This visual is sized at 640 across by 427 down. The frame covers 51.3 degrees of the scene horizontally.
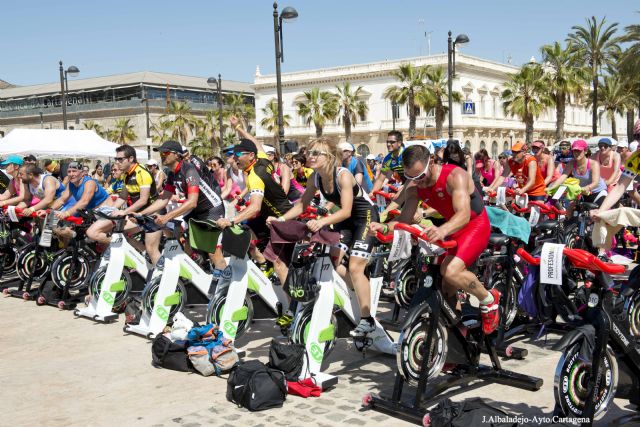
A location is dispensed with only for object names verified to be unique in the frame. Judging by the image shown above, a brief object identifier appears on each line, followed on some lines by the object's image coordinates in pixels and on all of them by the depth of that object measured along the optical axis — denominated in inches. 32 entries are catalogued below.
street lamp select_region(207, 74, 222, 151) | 1314.0
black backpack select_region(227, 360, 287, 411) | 218.5
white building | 2603.3
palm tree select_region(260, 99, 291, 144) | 2903.5
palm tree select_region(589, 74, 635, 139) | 2322.8
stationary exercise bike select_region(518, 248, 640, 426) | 172.9
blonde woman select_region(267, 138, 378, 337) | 247.6
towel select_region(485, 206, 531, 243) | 247.3
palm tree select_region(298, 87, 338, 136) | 2667.3
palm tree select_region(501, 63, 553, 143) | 2090.3
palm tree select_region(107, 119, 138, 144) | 3196.4
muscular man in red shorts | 200.5
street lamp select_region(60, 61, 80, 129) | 1085.8
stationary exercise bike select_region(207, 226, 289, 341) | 279.4
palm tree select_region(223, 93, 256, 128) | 2987.2
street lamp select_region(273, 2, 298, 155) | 696.4
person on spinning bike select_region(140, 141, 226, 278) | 309.9
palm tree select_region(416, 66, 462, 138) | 2306.8
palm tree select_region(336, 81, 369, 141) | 2706.7
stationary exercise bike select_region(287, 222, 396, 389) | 236.4
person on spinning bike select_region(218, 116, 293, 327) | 278.2
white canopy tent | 812.0
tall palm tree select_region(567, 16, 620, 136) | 1904.5
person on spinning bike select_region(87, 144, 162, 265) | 352.8
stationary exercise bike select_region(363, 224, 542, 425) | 200.1
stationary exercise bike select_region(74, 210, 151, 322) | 355.3
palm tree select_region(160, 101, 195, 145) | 3043.8
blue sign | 1408.0
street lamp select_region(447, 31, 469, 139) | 952.3
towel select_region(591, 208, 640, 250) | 192.4
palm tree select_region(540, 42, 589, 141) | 2020.2
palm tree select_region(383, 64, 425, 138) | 2320.4
